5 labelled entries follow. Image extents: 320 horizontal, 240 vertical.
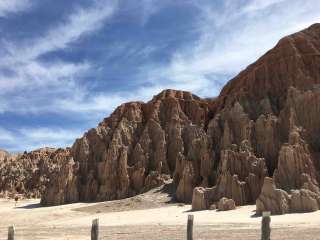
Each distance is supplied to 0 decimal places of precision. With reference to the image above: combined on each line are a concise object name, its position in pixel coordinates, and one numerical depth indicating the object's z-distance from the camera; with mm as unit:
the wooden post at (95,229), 10342
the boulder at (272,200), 18207
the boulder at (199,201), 22280
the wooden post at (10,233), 10851
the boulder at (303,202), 18105
